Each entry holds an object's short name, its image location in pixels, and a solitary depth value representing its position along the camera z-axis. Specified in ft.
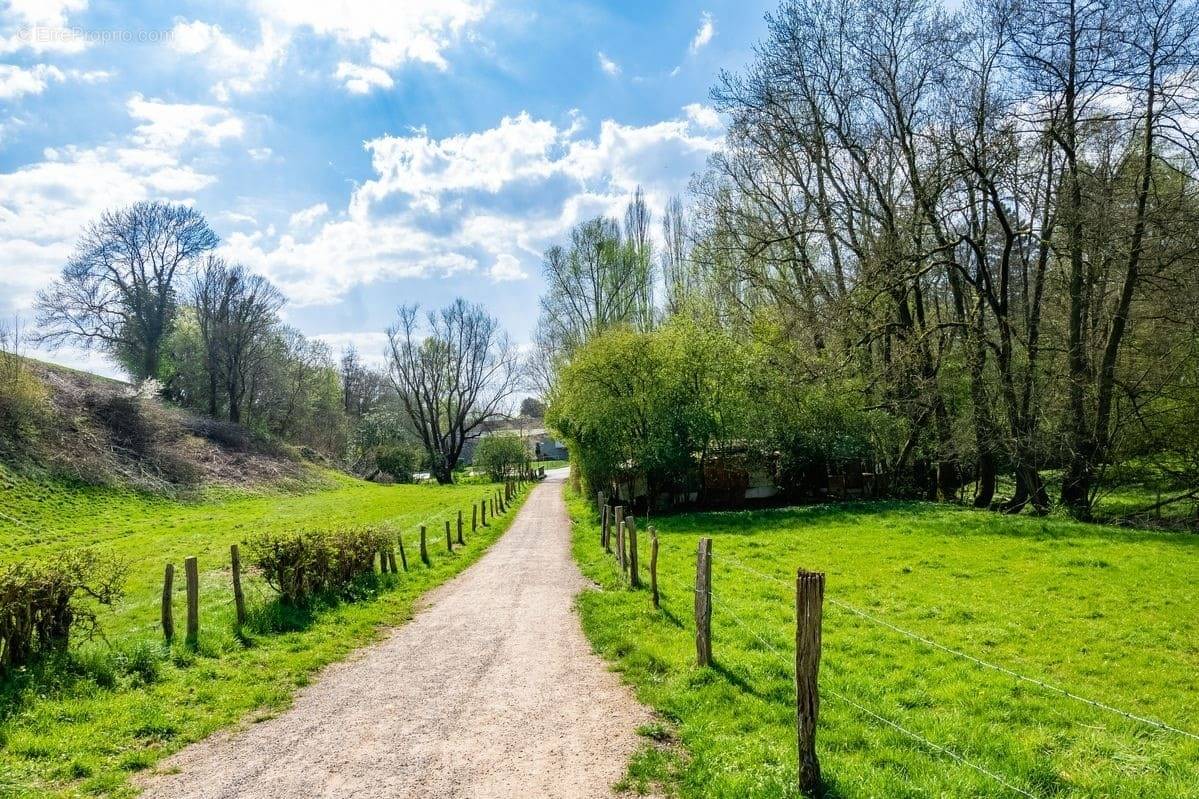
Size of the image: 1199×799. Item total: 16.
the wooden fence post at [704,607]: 23.91
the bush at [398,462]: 183.73
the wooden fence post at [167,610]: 28.19
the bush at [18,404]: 91.19
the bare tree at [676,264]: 123.26
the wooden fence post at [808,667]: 15.16
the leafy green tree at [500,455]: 182.39
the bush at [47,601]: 22.12
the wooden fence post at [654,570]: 33.71
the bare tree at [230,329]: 147.23
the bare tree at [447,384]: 188.03
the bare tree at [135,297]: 130.21
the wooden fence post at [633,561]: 38.04
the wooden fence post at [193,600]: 28.76
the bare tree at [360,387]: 238.48
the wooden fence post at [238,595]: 31.78
